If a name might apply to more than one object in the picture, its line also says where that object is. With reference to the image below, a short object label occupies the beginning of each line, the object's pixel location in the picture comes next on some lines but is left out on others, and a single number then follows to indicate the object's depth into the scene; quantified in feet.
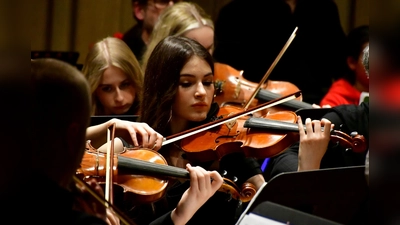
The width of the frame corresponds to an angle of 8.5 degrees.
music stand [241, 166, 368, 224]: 24.55
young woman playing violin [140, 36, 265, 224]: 26.56
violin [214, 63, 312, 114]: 28.68
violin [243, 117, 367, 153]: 26.48
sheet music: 24.21
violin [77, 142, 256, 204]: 25.34
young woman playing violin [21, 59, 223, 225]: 23.59
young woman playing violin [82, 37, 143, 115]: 27.79
